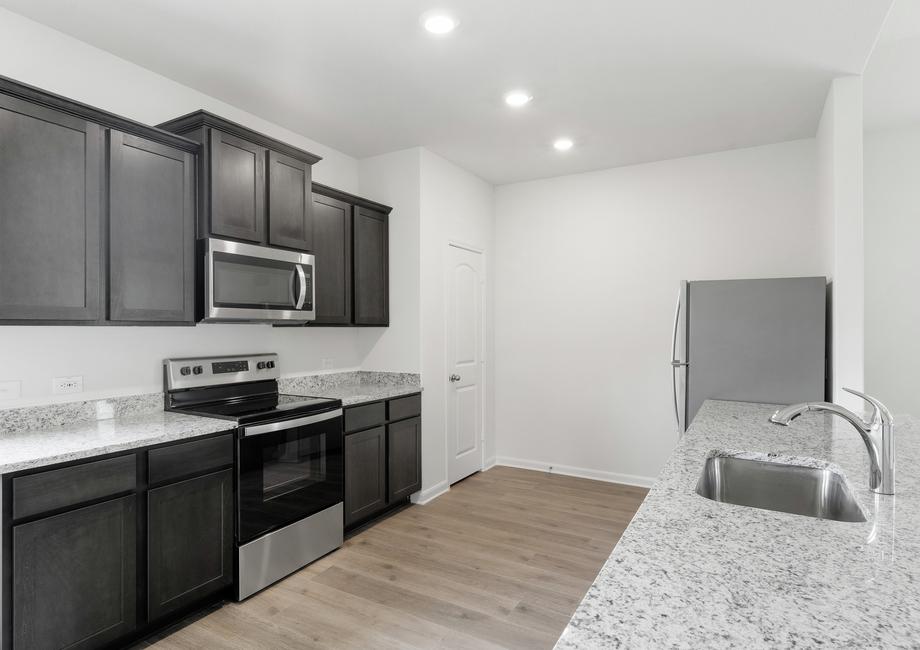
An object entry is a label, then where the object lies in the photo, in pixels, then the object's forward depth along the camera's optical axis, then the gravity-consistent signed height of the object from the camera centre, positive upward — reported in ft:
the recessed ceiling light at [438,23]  7.54 +4.42
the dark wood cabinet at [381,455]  10.91 -2.94
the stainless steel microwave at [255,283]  8.77 +0.74
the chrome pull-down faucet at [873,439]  4.39 -0.95
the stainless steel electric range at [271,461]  8.44 -2.40
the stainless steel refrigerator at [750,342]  9.98 -0.34
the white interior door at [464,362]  14.38 -1.08
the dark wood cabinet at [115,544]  5.92 -2.86
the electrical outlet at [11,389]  7.31 -0.93
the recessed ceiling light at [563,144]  12.65 +4.43
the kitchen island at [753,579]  2.45 -1.45
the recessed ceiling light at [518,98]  10.05 +4.43
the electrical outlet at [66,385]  7.85 -0.93
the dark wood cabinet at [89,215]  6.68 +1.56
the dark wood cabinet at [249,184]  8.78 +2.55
